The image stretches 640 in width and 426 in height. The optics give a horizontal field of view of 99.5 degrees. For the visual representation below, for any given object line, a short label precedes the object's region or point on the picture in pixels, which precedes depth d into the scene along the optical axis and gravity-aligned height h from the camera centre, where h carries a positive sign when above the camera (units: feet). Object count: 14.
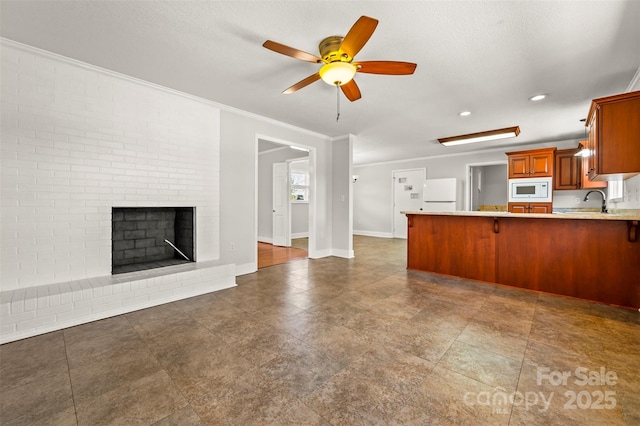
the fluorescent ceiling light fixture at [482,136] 16.77 +4.85
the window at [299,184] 26.59 +2.47
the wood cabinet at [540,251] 9.73 -1.76
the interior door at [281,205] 22.82 +0.28
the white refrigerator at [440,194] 24.33 +1.36
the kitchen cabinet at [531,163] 18.74 +3.32
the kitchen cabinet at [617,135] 8.19 +2.35
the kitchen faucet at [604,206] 15.14 +0.22
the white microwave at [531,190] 18.62 +1.39
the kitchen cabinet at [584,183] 17.05 +1.73
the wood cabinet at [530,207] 18.58 +0.18
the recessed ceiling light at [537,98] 11.83 +4.97
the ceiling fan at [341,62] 6.68 +3.98
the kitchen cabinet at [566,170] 18.17 +2.72
